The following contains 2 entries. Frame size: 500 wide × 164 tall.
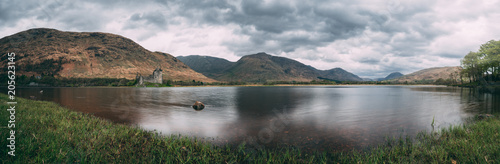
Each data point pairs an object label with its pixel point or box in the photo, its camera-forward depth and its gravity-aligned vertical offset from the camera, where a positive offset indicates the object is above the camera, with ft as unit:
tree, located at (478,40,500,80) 273.33 +33.58
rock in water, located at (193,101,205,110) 133.39 -15.45
